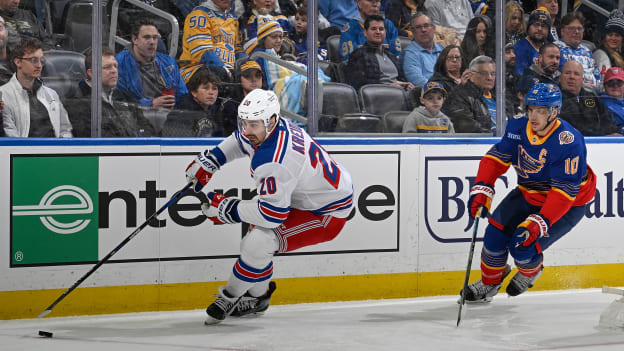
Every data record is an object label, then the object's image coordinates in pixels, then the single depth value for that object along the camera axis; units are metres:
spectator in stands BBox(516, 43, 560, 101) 10.75
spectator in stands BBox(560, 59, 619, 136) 10.94
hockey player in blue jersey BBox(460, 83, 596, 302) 8.83
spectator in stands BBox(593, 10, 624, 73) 11.16
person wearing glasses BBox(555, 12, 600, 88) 10.98
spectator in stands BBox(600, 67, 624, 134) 11.20
